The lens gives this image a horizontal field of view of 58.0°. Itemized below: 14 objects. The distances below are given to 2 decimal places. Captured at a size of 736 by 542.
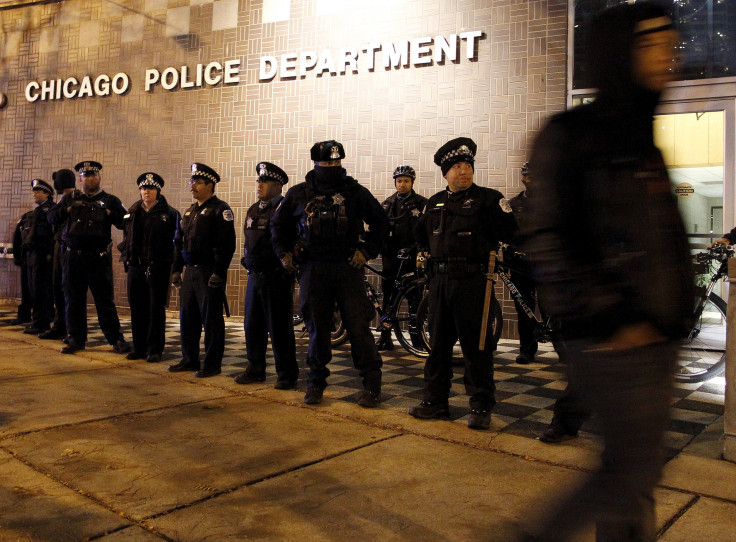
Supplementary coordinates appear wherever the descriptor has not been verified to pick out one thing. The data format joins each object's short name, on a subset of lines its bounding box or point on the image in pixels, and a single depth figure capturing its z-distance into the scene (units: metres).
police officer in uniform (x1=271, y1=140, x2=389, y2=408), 4.88
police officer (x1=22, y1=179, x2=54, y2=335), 8.80
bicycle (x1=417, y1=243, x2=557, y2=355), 6.54
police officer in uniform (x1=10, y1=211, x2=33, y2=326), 9.75
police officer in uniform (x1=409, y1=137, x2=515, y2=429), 4.37
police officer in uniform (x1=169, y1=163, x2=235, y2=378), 6.02
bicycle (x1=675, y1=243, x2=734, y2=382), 5.64
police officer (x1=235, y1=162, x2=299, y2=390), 5.57
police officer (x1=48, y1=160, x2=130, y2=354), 7.23
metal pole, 3.56
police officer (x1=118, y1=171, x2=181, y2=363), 6.80
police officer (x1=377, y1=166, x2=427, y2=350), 7.71
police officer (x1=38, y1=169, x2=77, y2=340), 8.07
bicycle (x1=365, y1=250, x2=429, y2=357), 7.14
